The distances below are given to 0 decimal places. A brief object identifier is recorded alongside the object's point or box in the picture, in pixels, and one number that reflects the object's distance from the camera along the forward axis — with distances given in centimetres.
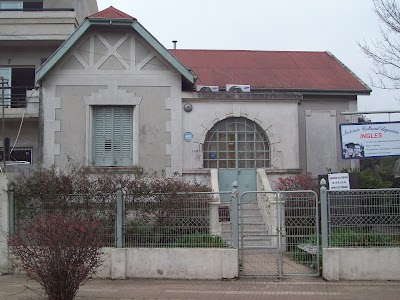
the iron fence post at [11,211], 1240
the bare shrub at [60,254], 862
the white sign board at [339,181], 1479
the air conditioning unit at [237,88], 1950
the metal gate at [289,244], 1161
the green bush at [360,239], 1146
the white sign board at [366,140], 1512
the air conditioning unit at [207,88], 1892
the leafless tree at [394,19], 1491
